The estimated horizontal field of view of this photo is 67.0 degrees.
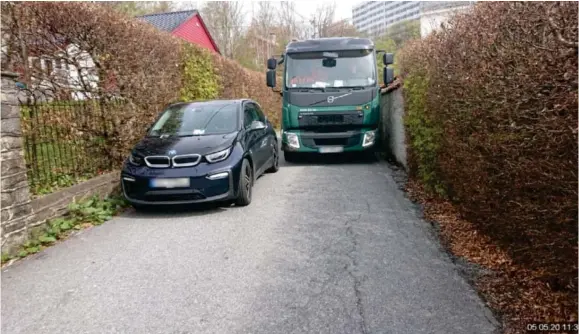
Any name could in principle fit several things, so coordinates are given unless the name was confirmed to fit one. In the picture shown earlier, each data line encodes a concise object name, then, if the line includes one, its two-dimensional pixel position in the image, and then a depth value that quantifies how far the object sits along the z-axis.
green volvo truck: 9.60
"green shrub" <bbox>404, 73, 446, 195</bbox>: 6.02
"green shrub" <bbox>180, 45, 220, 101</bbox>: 10.91
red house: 28.62
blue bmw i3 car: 5.97
